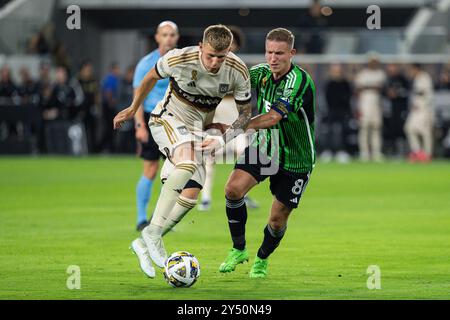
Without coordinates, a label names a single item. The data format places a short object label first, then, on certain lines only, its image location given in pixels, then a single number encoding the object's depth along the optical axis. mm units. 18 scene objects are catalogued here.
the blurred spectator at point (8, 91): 31359
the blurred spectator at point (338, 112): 29766
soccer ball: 9609
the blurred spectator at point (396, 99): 30333
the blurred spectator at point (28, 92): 31438
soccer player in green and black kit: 10492
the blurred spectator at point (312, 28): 33094
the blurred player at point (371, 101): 29062
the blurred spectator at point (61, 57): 33562
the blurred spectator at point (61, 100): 30922
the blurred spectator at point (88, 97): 31484
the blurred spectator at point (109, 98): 31236
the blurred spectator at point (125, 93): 31875
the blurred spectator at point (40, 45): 34469
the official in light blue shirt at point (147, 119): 14164
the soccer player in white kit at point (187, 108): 9992
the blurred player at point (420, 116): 28844
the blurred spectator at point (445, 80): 30453
